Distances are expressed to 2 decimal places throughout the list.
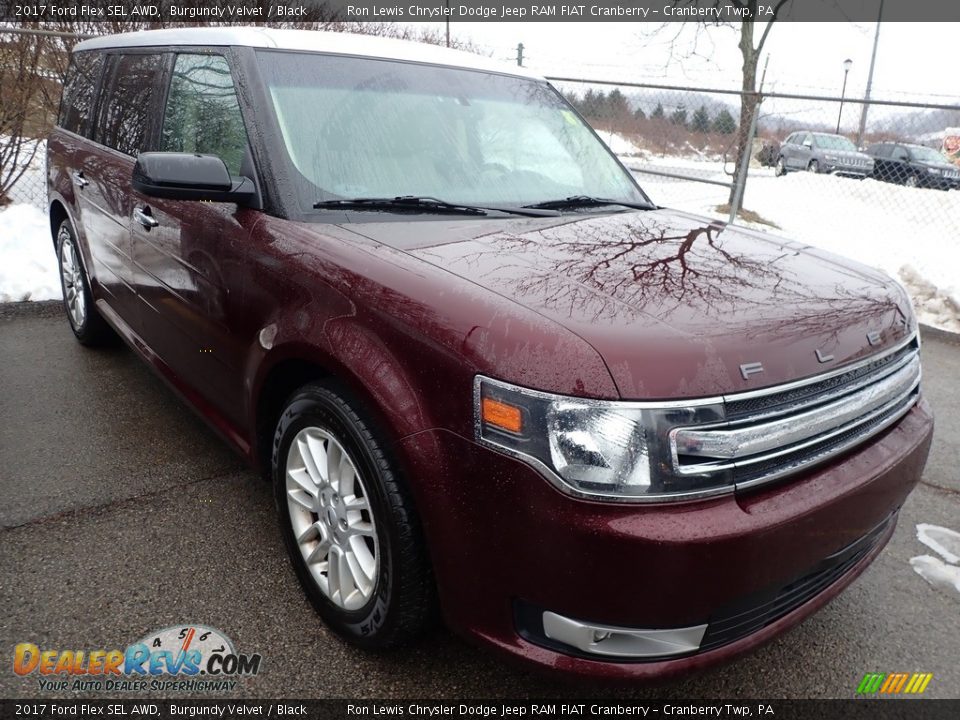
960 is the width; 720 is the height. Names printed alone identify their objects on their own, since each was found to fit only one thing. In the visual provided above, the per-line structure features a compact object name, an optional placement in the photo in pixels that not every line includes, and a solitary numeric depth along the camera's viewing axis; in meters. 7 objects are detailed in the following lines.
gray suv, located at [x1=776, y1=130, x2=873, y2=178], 13.43
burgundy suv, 1.55
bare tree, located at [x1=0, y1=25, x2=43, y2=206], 6.48
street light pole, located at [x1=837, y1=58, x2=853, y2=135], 27.81
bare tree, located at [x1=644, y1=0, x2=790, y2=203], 14.05
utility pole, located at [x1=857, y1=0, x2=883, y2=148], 8.98
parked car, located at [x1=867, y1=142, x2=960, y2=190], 9.54
